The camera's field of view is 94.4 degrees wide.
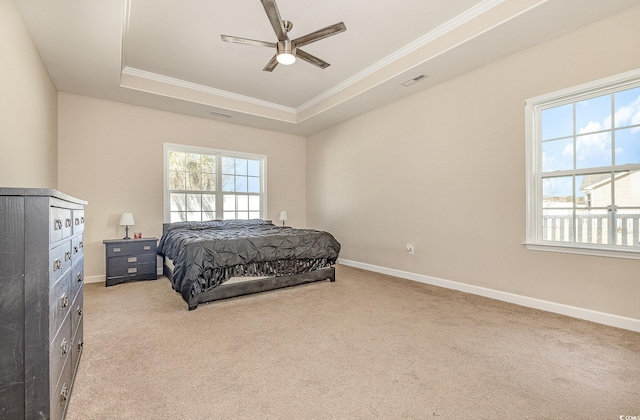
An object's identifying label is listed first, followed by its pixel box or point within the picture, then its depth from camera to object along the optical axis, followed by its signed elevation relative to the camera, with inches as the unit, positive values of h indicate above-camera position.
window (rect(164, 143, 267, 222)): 196.4 +17.6
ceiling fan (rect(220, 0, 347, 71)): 98.2 +60.7
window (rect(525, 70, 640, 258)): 100.7 +15.0
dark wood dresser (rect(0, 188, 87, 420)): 40.1 -13.3
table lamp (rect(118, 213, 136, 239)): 167.3 -6.3
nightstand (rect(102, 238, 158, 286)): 157.5 -27.8
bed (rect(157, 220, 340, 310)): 120.0 -23.0
